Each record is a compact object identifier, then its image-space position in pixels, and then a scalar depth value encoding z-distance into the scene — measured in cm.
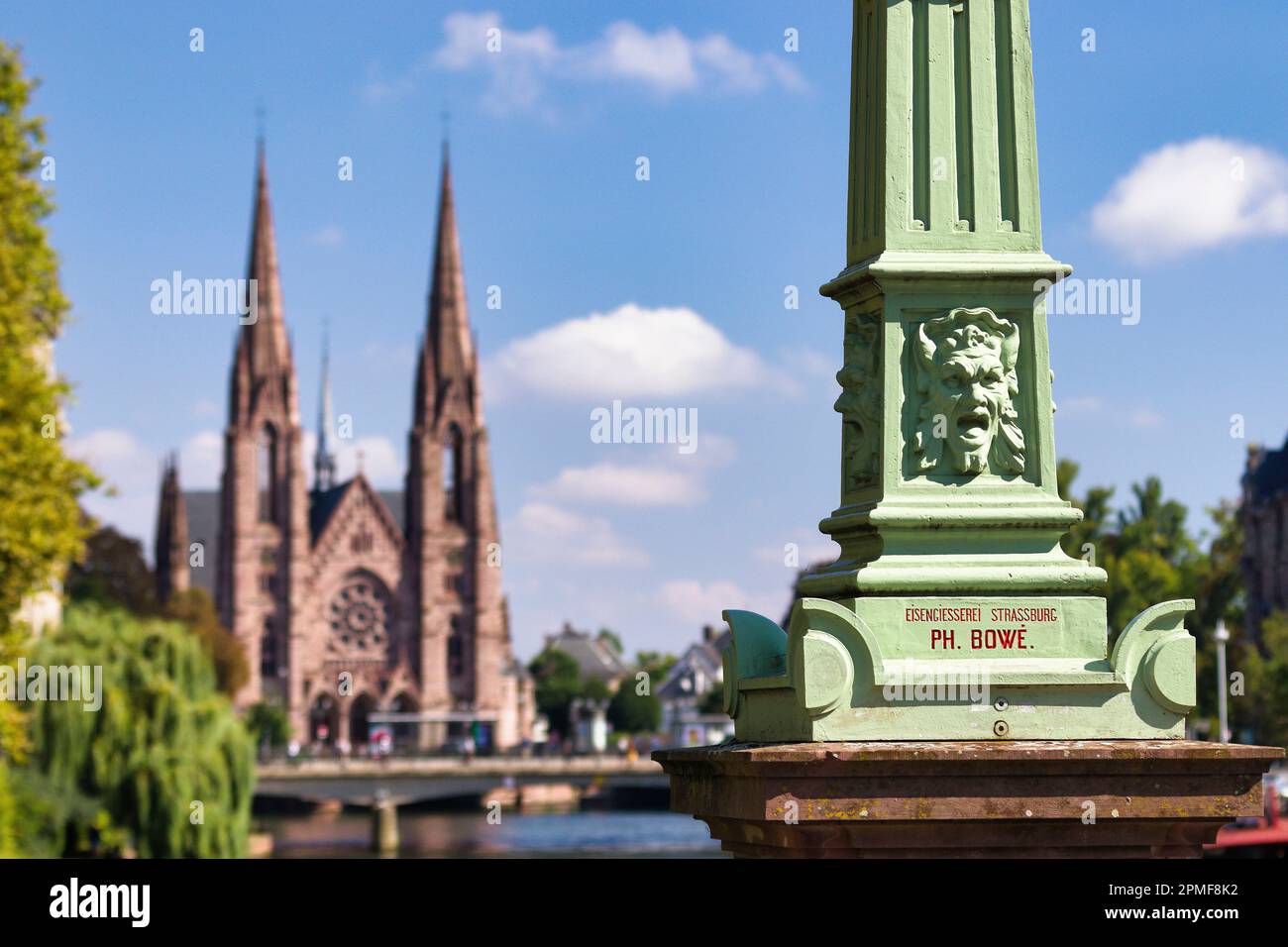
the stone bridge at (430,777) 9806
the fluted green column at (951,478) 647
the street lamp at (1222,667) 4692
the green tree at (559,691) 17300
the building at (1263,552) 8188
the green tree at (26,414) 2345
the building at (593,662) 19200
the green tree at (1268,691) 5694
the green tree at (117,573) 10200
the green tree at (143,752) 3800
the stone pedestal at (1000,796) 617
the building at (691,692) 15488
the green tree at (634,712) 15800
